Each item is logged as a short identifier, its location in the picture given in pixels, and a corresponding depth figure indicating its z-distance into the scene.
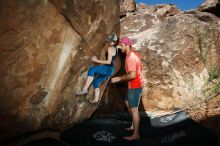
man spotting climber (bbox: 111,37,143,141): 5.46
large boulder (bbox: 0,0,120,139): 4.31
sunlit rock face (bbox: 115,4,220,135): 6.66
